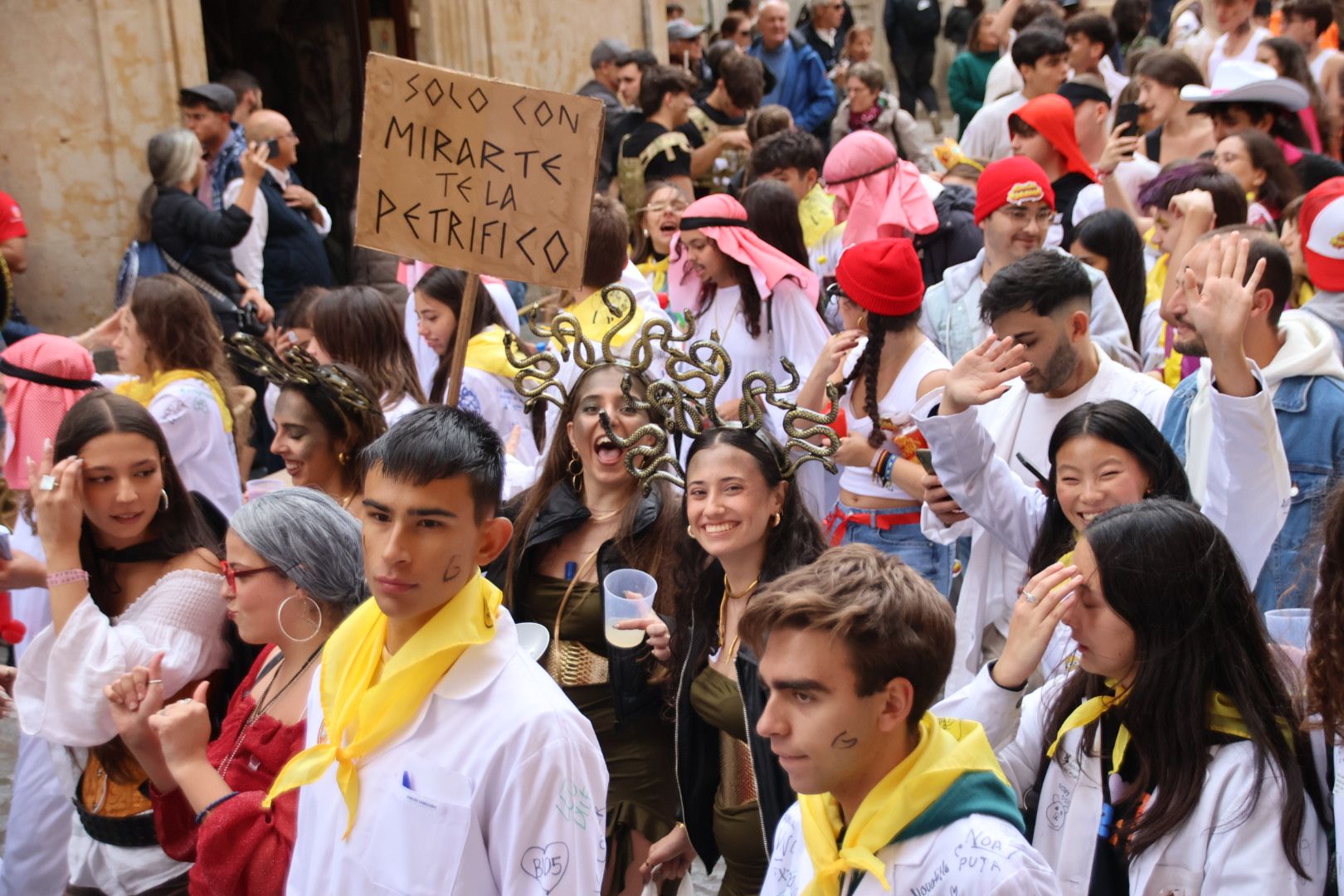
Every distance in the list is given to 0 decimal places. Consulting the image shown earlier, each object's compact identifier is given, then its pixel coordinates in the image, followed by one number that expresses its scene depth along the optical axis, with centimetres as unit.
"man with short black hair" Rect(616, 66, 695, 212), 988
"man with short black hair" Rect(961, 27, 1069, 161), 950
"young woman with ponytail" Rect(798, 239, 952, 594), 521
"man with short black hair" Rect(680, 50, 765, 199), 1062
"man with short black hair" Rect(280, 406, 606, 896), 256
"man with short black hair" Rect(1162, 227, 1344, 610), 414
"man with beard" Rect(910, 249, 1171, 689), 450
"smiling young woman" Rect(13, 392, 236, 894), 372
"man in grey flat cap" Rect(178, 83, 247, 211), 924
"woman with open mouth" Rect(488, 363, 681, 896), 414
